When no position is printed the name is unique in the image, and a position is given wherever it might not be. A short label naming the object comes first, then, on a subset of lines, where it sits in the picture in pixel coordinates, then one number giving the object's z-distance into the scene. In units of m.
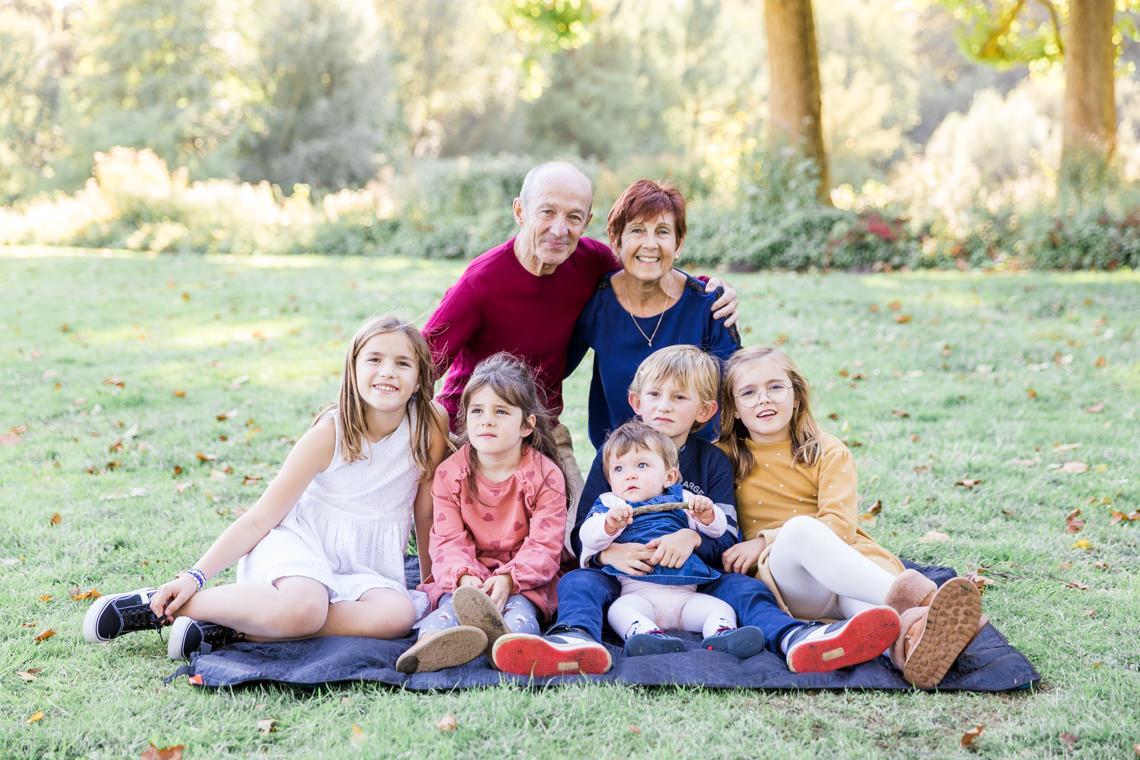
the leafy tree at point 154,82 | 27.30
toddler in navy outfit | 3.43
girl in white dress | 3.31
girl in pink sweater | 3.53
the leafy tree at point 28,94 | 31.41
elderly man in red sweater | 4.02
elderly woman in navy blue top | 4.02
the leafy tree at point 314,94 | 27.73
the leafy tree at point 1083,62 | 12.74
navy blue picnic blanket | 2.97
